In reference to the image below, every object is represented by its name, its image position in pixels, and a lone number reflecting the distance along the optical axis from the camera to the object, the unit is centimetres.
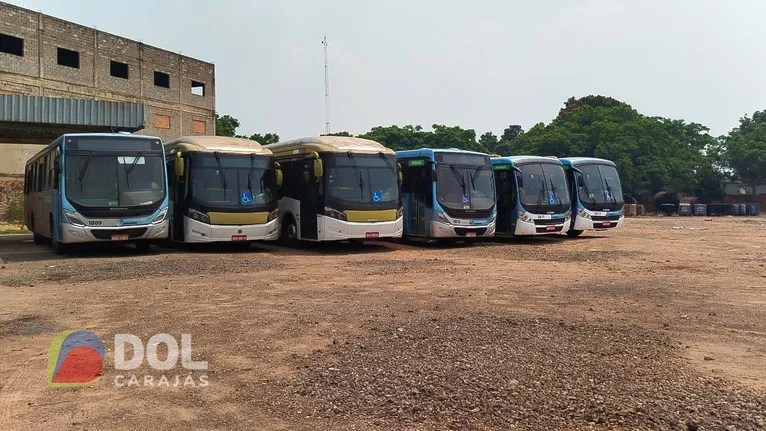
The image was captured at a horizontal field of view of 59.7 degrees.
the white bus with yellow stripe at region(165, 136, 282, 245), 1622
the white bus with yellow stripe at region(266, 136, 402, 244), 1636
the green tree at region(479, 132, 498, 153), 8675
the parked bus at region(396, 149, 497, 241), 1773
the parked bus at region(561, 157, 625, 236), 2127
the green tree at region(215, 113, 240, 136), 6016
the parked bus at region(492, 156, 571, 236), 1961
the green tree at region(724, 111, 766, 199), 5641
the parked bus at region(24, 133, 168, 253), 1490
